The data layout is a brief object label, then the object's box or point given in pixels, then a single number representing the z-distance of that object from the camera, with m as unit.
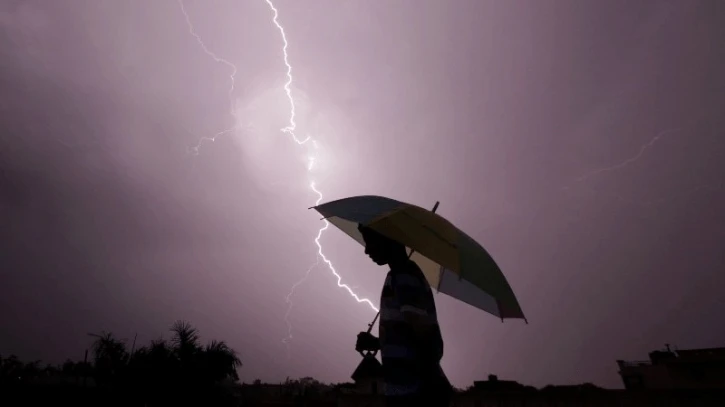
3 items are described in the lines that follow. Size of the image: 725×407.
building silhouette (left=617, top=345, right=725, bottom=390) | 20.02
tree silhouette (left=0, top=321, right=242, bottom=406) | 13.83
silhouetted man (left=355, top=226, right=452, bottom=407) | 2.06
